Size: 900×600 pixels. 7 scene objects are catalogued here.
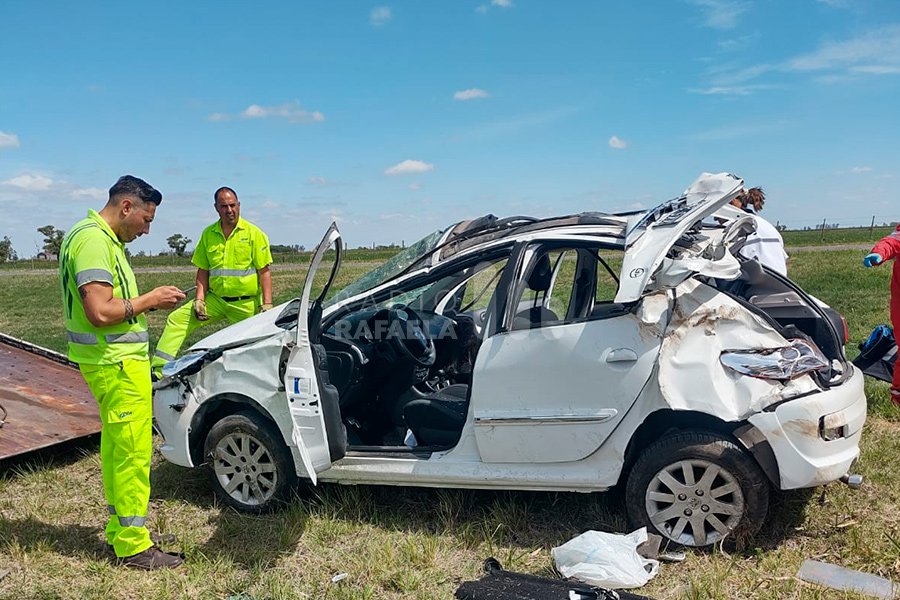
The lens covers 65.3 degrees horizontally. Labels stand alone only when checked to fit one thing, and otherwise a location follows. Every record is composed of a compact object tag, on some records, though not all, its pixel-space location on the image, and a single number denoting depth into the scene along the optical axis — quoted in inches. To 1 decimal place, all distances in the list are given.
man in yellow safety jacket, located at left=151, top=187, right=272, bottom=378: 231.5
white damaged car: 124.8
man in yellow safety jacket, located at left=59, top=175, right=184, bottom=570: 133.4
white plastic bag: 122.3
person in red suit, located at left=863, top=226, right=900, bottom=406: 195.8
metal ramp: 189.0
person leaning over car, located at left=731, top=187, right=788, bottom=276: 193.5
